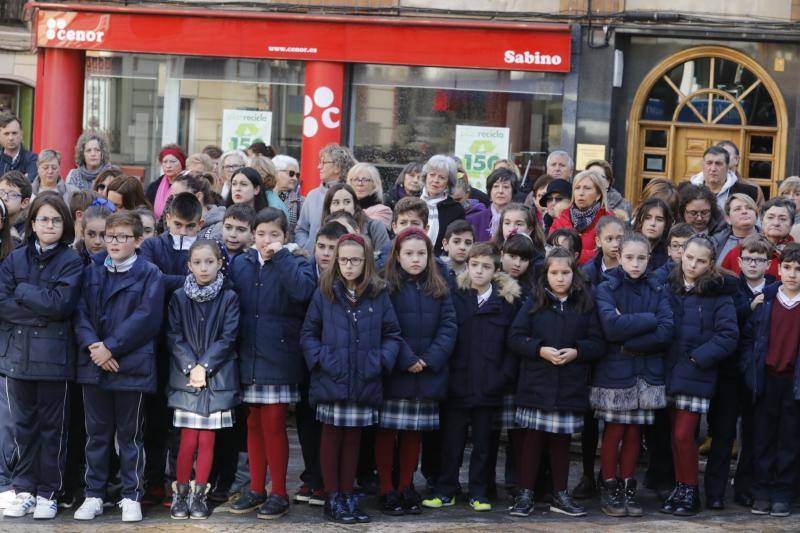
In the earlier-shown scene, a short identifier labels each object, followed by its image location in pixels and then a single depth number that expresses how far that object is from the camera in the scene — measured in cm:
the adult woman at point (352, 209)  958
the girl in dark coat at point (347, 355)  828
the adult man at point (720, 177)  1111
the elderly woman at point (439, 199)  1056
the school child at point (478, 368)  875
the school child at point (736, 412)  891
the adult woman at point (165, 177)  1172
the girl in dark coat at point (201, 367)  833
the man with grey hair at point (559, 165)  1220
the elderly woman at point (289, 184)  1158
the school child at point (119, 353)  827
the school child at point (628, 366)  857
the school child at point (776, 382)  877
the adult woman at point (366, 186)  1055
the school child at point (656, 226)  948
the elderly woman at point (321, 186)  1063
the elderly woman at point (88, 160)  1219
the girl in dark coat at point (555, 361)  855
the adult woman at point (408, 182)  1153
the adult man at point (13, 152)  1238
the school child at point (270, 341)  847
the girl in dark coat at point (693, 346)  867
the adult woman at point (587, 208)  1019
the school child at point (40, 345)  827
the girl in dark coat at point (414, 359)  855
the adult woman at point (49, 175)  1156
